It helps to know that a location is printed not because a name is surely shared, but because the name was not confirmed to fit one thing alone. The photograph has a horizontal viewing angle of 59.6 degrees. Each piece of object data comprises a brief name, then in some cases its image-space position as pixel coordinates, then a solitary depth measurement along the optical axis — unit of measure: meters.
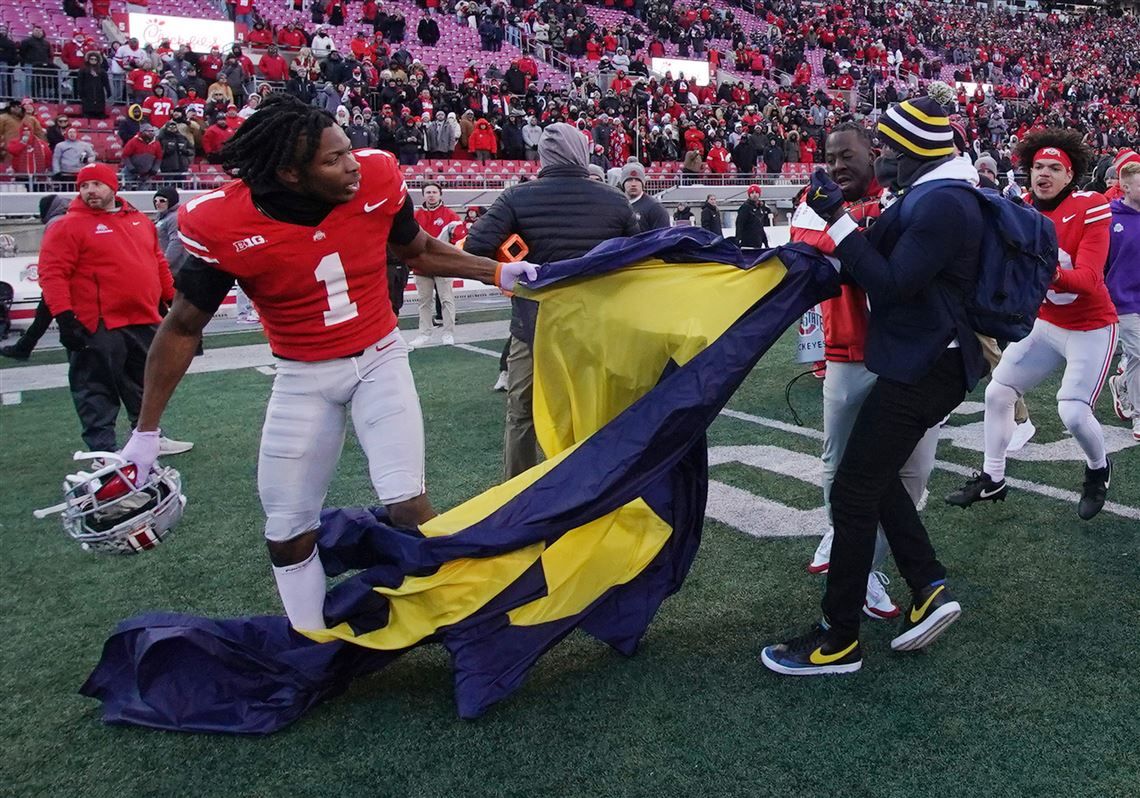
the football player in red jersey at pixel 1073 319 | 4.95
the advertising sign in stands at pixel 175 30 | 23.09
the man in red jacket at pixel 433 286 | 11.65
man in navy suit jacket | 3.10
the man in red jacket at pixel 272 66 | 20.12
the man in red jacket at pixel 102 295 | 6.28
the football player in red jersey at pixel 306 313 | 3.19
